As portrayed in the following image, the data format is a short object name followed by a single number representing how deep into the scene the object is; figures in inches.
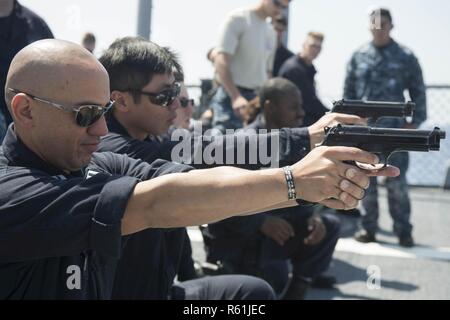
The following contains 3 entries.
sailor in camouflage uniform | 210.1
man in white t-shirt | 195.2
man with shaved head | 64.8
